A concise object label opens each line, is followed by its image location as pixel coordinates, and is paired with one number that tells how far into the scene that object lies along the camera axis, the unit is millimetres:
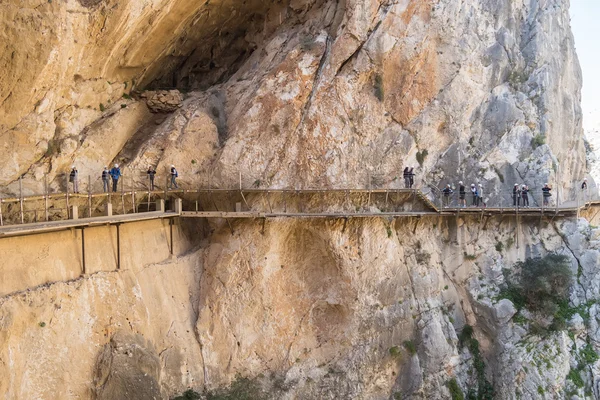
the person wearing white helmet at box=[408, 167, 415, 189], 25031
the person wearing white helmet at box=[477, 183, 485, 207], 26255
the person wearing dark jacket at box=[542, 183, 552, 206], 25998
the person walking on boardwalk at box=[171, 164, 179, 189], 23156
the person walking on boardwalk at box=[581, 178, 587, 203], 29244
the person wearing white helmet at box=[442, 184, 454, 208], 25812
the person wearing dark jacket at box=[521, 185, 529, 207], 26125
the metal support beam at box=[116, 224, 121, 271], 20141
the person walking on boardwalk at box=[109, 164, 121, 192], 21875
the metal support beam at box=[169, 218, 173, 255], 22859
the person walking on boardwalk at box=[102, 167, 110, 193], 21344
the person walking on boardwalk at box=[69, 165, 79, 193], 20680
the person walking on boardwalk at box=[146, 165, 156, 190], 22953
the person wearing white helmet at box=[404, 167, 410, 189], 25070
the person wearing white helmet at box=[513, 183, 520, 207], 26125
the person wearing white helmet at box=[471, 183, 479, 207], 26094
